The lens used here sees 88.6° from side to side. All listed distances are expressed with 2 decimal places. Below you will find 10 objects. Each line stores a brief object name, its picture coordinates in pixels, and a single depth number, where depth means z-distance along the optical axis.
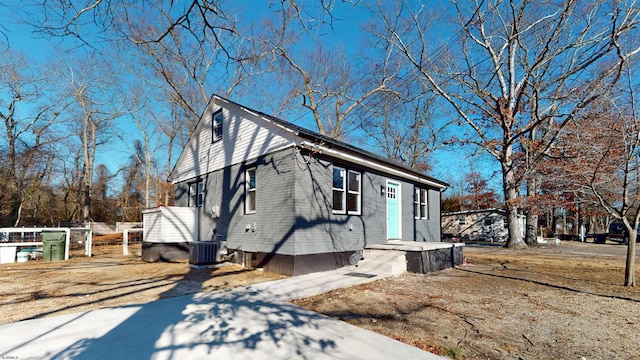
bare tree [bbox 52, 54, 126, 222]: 22.44
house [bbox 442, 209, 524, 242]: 28.44
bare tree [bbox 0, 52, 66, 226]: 18.67
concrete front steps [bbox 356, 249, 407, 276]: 8.50
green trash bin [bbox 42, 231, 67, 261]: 11.11
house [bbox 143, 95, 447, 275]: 8.49
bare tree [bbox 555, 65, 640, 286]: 6.92
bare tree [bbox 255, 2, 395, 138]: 20.62
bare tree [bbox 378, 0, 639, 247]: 10.17
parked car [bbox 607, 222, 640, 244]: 27.07
